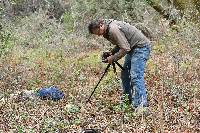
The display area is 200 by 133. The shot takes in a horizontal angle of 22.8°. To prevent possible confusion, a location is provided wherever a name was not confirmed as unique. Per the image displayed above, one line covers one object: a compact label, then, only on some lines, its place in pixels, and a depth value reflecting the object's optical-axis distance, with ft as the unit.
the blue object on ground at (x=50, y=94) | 33.58
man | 28.58
